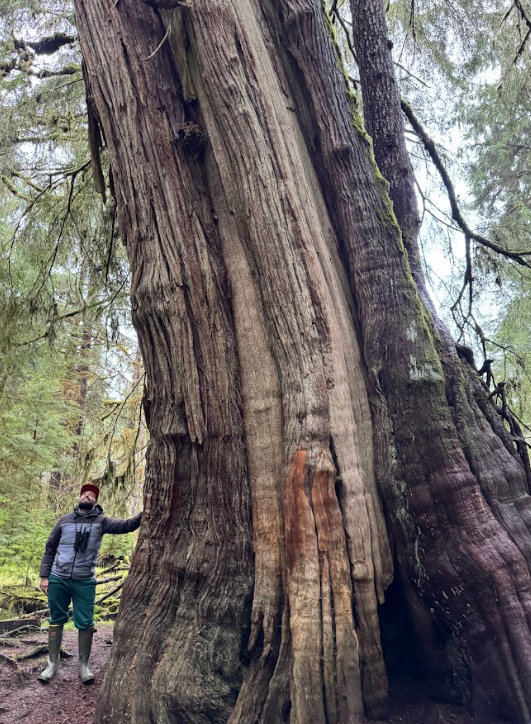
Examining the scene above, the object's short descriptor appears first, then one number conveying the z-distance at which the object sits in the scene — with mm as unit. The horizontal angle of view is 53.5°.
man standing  3861
